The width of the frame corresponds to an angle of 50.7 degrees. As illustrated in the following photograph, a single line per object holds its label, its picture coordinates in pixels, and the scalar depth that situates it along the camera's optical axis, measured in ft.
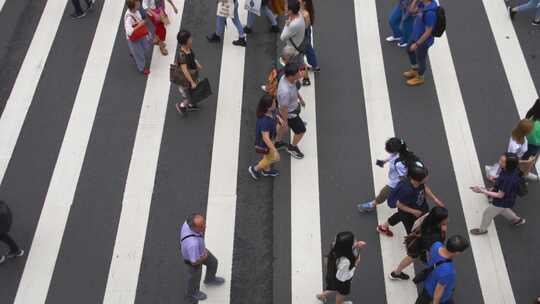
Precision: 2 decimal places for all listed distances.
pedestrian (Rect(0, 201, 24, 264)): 25.65
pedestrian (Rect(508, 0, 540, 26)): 37.70
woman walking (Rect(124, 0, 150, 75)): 33.45
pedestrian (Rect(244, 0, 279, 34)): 37.96
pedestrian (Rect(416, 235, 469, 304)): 20.72
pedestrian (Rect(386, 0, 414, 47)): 34.32
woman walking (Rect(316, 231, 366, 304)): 21.14
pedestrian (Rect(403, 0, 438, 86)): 31.17
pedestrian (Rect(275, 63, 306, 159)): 28.02
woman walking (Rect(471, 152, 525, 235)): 24.02
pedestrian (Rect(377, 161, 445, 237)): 23.88
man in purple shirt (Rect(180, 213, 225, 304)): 22.75
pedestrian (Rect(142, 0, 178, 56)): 36.06
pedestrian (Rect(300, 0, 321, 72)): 32.27
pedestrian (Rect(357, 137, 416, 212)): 25.29
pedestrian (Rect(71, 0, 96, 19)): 40.00
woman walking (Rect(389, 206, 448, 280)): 22.62
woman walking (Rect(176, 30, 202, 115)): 30.53
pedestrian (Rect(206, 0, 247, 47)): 36.78
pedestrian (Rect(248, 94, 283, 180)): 26.89
